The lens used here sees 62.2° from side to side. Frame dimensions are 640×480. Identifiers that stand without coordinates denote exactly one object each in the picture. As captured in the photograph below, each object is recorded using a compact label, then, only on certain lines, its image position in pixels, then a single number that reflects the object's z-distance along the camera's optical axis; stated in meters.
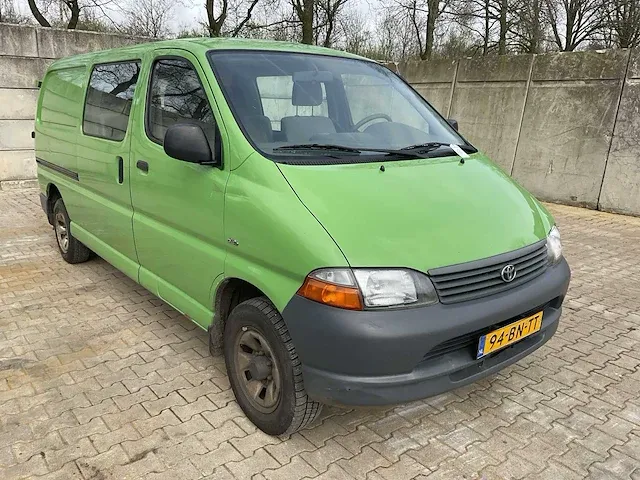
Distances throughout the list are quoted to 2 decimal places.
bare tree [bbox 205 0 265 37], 19.12
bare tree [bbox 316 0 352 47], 20.89
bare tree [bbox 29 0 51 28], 16.94
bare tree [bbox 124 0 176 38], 20.08
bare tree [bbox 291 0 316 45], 18.36
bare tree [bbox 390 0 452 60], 21.20
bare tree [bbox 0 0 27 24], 17.50
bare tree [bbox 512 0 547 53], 20.55
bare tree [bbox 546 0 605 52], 21.19
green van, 2.28
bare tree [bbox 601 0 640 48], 19.16
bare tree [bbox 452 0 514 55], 20.95
